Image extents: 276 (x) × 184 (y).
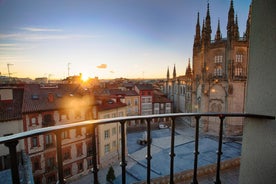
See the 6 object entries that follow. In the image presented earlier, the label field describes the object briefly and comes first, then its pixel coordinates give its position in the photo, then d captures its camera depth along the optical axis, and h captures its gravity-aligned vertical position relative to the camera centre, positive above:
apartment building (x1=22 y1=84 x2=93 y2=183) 11.98 -3.34
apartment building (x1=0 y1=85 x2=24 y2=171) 10.67 -2.40
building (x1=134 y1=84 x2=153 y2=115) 31.77 -2.89
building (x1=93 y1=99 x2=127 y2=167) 15.11 -5.43
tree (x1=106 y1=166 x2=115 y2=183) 11.82 -7.22
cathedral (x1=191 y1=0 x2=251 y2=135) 23.94 +1.44
